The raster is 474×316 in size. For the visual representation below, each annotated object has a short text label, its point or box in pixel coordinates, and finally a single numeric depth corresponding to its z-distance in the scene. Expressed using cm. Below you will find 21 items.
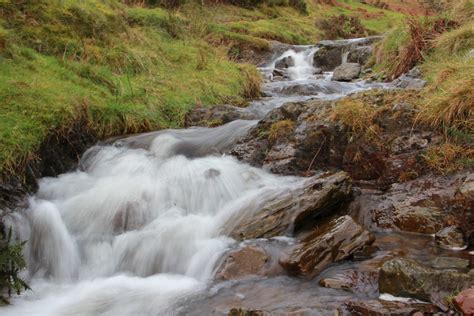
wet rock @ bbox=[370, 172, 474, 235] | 470
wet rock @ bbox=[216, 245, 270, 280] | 436
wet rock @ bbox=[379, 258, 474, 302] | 338
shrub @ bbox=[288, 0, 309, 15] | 2600
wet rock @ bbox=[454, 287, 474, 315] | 304
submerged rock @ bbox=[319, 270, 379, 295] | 379
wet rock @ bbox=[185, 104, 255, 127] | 848
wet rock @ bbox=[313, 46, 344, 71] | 1680
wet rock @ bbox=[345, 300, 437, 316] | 327
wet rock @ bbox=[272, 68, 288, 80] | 1442
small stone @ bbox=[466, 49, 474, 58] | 726
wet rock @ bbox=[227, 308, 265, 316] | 338
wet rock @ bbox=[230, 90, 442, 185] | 575
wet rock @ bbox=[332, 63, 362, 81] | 1316
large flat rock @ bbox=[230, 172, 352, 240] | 496
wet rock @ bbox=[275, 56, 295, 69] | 1645
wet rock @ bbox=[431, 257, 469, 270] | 392
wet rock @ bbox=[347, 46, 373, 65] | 1560
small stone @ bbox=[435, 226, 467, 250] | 443
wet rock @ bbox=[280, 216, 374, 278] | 424
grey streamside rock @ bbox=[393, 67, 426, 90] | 836
